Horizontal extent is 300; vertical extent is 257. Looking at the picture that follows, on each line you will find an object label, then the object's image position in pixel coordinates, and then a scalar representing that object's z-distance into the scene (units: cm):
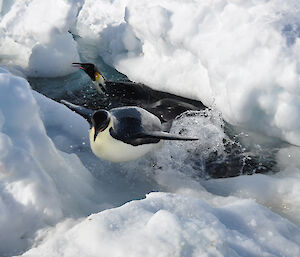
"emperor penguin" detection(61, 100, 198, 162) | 601
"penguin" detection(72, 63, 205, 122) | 896
